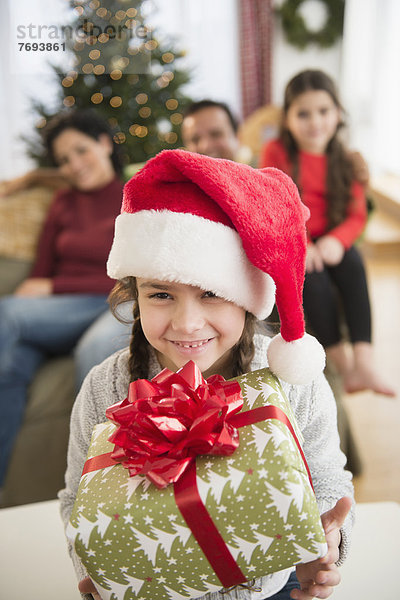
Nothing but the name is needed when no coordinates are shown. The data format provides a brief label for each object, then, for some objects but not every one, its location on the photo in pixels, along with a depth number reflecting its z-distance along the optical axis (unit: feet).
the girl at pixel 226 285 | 1.83
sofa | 4.73
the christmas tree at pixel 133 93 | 8.45
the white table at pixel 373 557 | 2.55
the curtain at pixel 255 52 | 14.94
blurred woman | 5.33
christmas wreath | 14.24
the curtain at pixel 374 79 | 12.94
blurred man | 6.55
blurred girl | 5.70
